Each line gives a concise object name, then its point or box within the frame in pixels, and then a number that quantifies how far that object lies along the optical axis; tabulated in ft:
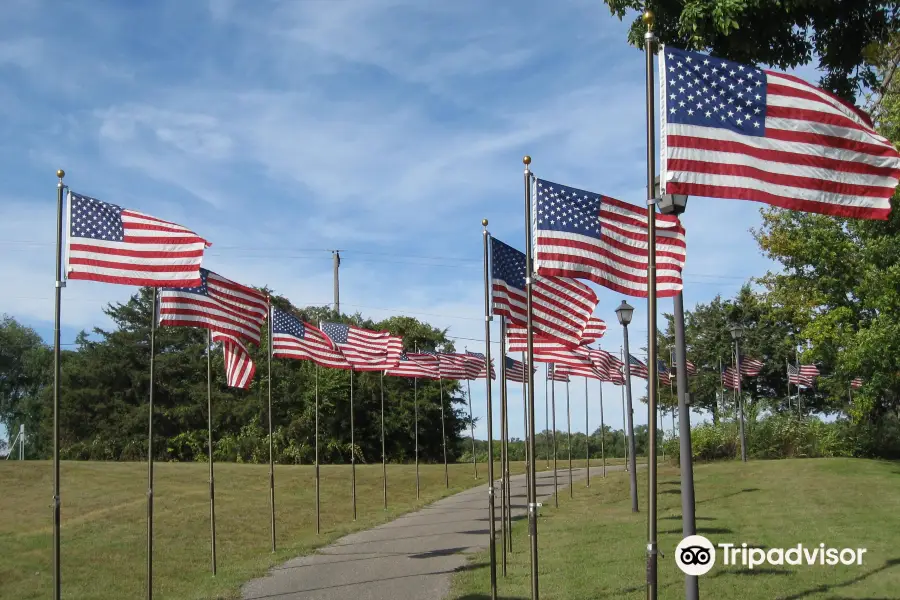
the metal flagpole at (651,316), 27.04
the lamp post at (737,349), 128.36
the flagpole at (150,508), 52.27
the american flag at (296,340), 77.56
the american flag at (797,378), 158.28
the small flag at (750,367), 156.15
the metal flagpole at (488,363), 49.75
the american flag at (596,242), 39.50
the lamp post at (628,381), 85.40
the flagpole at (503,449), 49.06
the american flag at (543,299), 52.13
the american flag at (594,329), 83.87
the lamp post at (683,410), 34.14
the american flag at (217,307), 58.49
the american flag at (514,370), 105.81
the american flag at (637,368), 128.57
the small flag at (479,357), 120.36
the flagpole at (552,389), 111.45
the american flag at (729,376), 155.22
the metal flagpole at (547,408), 117.48
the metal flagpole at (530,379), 39.17
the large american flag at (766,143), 28.71
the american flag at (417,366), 108.06
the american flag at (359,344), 89.56
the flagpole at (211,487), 62.51
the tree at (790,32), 43.55
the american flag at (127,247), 44.98
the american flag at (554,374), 110.77
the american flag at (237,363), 68.03
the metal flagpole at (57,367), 41.45
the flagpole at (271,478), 76.32
